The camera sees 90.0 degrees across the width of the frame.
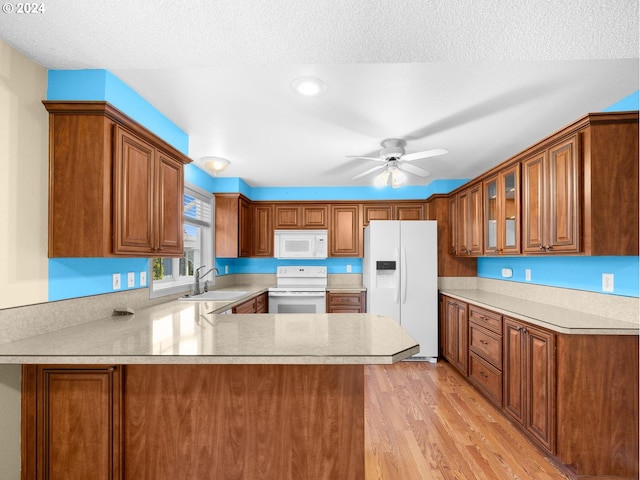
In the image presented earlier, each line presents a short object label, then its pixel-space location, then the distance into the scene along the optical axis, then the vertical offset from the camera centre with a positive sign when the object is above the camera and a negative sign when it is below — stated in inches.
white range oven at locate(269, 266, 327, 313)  171.8 -30.3
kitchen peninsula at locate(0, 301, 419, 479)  56.9 -31.7
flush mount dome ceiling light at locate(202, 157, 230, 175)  129.5 +32.5
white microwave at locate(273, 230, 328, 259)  184.1 -0.5
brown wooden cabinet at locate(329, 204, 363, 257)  190.2 +7.4
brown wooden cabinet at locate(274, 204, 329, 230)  191.9 +16.3
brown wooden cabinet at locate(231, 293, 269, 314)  130.0 -28.6
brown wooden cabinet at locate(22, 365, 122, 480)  56.8 -32.8
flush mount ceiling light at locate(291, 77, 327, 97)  75.8 +38.4
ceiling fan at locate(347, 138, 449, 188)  113.8 +29.7
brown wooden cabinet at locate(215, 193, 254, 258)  169.5 +9.5
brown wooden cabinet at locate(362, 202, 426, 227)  189.8 +19.4
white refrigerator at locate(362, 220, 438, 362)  163.0 -16.9
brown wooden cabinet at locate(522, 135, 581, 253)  83.2 +12.9
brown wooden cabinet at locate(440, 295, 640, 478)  75.4 -38.2
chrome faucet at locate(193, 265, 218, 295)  136.3 -18.5
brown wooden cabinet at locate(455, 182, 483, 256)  141.6 +10.6
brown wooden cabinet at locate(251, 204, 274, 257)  191.2 +7.8
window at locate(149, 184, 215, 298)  124.4 -4.3
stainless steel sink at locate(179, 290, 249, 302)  123.0 -22.2
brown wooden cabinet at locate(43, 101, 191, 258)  67.1 +13.5
